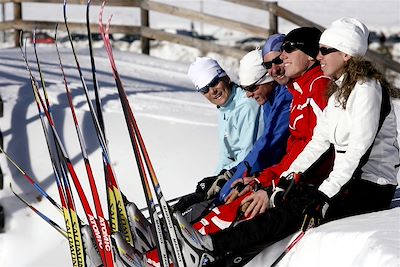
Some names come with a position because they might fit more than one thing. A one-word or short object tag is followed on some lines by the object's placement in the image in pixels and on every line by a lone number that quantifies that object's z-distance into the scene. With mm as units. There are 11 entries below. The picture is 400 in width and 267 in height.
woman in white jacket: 7562
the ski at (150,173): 7914
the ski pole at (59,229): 9699
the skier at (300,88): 8500
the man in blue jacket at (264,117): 9289
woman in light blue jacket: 9766
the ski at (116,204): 8734
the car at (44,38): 41228
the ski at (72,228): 8773
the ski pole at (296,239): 7918
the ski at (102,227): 8344
